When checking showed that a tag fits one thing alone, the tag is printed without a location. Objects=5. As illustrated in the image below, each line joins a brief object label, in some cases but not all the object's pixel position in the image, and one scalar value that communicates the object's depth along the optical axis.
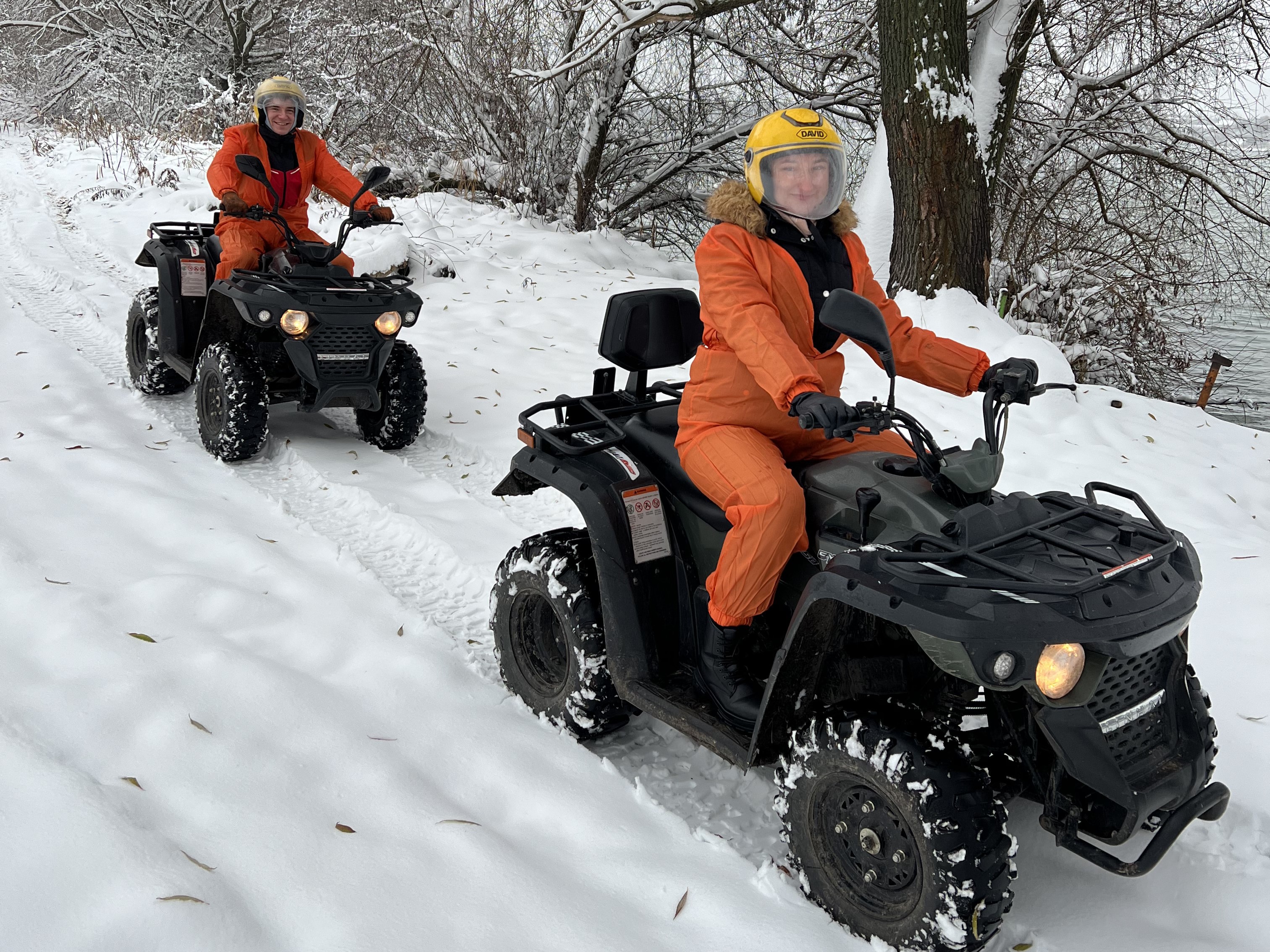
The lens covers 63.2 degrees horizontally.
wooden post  7.10
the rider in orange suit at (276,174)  5.75
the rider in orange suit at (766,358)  2.66
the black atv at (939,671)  2.09
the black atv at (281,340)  5.32
